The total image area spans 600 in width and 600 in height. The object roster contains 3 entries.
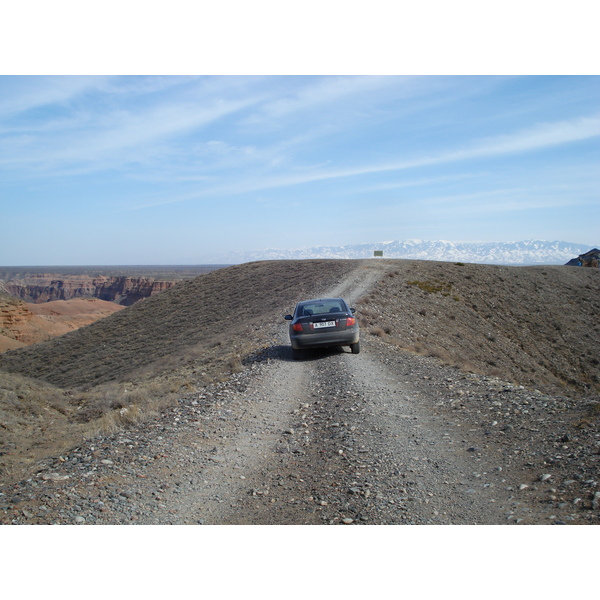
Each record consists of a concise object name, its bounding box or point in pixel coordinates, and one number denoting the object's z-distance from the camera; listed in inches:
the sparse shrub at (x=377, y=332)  687.1
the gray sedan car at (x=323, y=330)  511.8
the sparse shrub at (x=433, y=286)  1226.6
